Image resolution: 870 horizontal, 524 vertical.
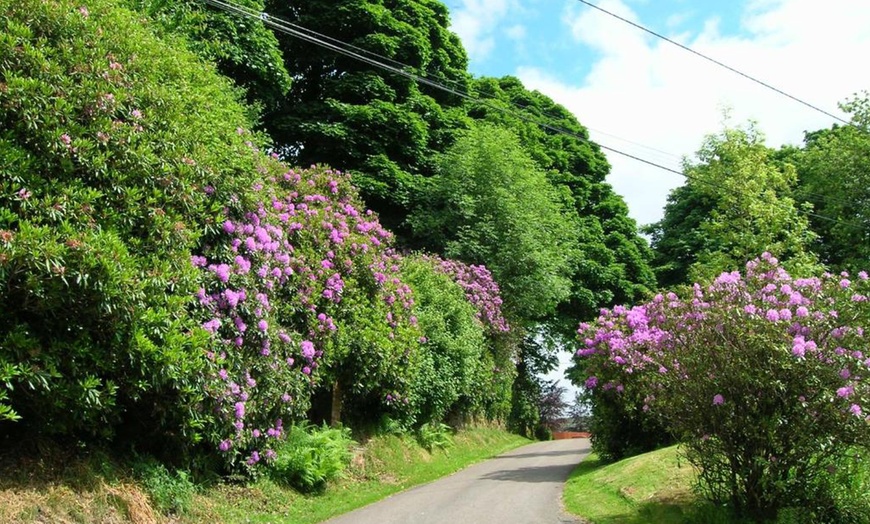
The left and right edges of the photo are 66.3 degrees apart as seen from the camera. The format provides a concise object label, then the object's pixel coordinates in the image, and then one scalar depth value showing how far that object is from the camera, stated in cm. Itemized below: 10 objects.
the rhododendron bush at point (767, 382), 781
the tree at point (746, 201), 2273
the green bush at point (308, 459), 1045
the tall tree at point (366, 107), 2273
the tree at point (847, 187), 2830
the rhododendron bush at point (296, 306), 864
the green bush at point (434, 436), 1742
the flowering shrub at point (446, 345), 1692
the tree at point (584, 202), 3325
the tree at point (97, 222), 615
